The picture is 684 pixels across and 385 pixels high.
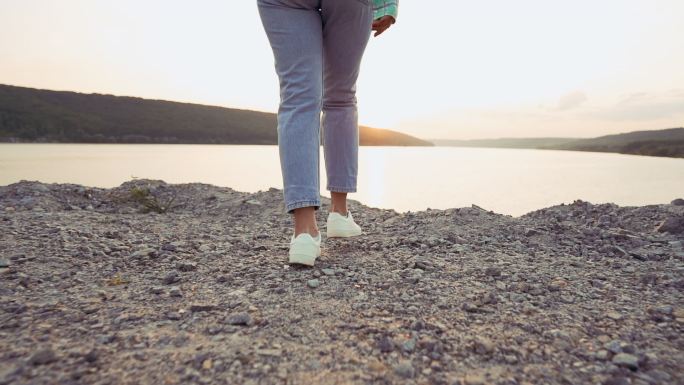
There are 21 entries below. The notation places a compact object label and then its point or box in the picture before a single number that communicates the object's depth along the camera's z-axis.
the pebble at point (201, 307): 1.56
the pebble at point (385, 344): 1.27
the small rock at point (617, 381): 1.10
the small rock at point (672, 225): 2.95
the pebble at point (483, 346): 1.27
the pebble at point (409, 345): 1.27
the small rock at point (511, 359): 1.22
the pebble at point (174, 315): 1.49
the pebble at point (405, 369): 1.15
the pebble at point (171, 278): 1.91
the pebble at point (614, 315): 1.51
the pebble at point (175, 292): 1.72
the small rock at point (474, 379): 1.12
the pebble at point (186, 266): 2.09
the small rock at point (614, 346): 1.27
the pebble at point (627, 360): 1.19
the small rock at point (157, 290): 1.76
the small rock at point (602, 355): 1.24
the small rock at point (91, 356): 1.18
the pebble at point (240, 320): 1.44
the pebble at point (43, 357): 1.15
